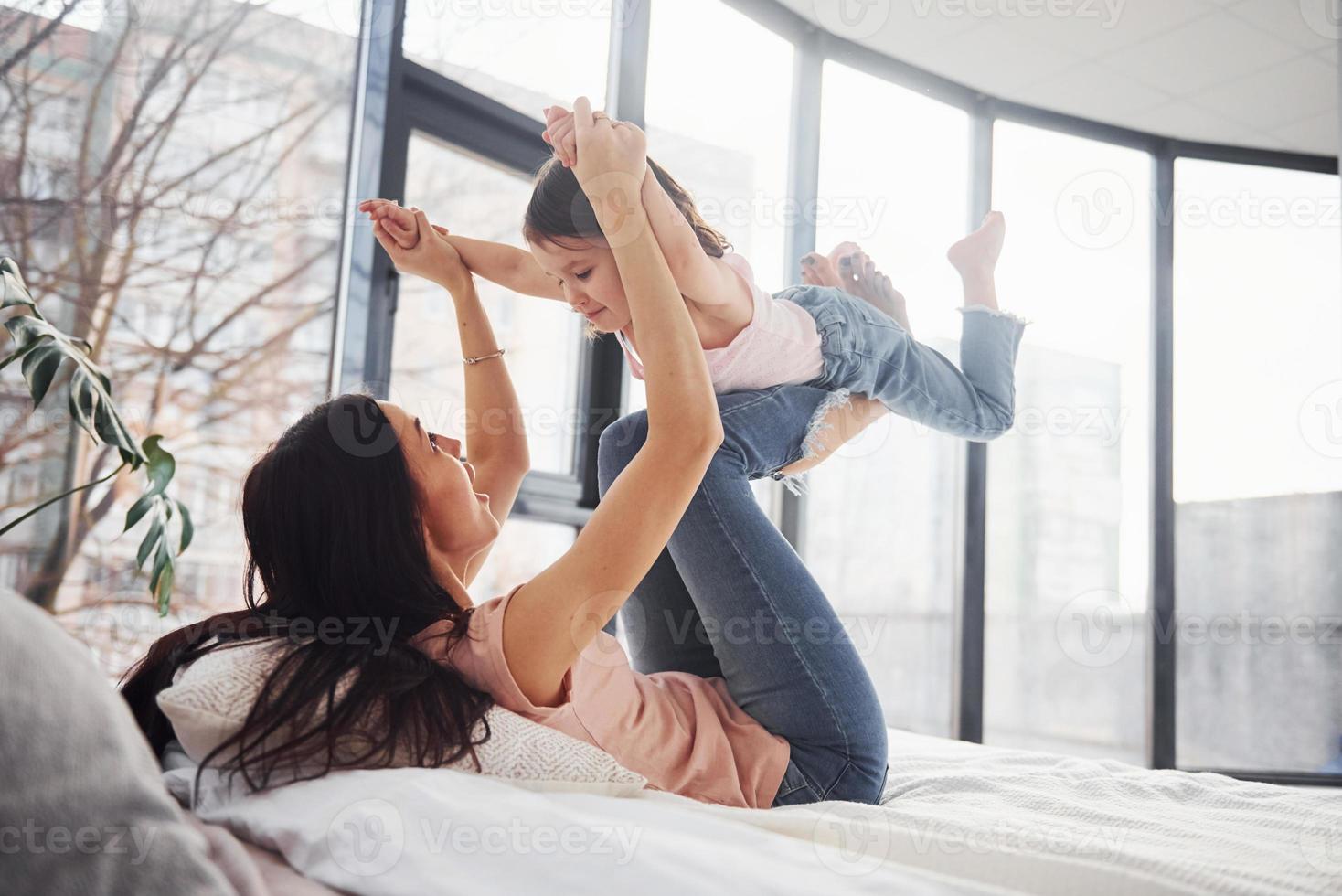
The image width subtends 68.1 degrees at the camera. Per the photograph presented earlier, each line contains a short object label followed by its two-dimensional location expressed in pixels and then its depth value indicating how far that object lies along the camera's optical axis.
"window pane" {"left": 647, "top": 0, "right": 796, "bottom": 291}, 3.18
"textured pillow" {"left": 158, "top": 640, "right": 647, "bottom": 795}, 0.78
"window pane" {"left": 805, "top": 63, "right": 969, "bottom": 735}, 3.58
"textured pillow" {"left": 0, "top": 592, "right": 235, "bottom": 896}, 0.49
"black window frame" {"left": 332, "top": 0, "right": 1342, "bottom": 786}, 2.43
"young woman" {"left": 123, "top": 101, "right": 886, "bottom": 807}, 0.85
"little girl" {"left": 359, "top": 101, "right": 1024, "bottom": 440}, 1.42
